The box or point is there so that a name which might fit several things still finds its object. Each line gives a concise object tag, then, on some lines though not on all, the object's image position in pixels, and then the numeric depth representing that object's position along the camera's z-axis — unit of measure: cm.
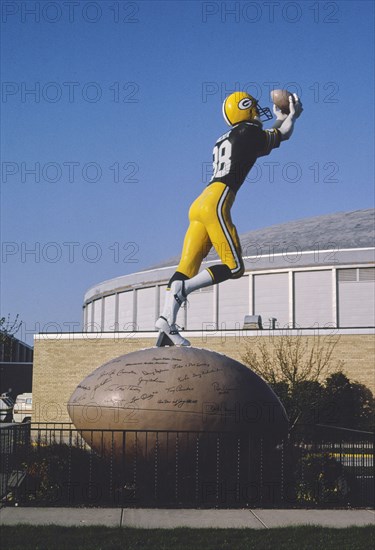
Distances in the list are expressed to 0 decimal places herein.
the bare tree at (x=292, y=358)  3362
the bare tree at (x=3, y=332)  5179
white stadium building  4119
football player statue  1444
